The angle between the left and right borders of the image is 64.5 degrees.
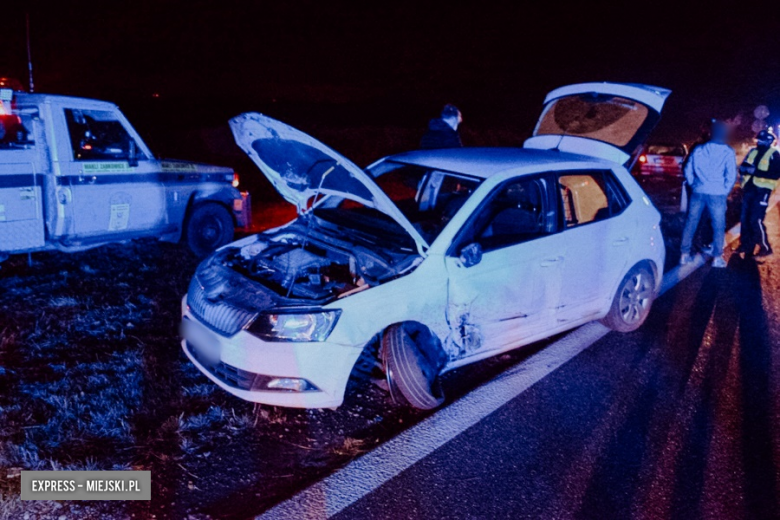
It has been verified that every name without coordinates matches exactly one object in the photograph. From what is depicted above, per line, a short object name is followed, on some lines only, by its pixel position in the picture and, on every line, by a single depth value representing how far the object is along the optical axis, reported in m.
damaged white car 3.62
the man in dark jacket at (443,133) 7.19
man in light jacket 7.57
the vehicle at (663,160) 18.30
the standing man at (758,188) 7.93
